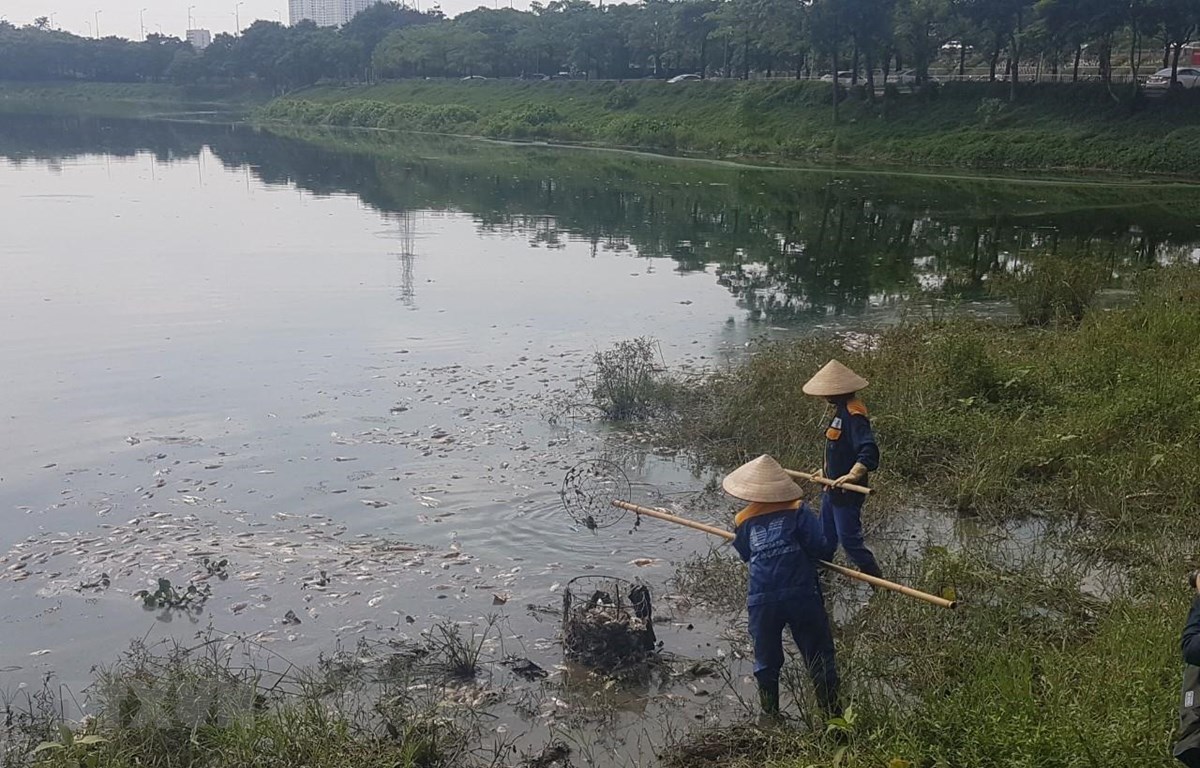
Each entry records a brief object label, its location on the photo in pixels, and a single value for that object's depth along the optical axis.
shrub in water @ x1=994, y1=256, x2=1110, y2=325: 13.24
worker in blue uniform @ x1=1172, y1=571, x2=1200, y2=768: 3.51
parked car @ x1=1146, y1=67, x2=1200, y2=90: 41.41
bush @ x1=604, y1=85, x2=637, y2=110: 58.00
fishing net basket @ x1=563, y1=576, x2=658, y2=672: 5.81
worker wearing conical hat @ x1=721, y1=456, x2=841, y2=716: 5.00
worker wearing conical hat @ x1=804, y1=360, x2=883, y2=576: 6.31
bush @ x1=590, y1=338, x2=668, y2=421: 10.38
